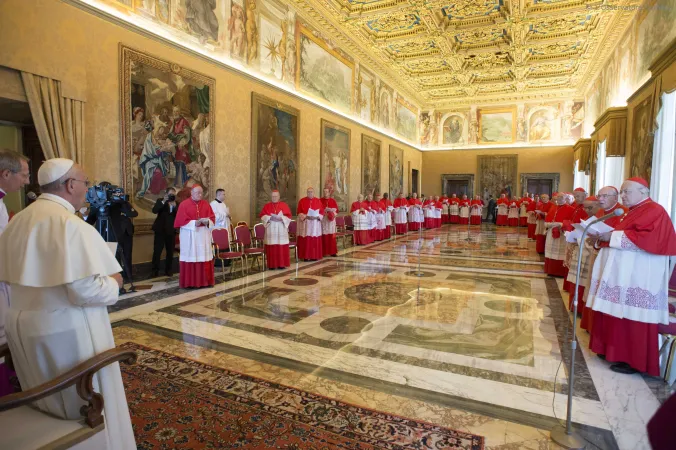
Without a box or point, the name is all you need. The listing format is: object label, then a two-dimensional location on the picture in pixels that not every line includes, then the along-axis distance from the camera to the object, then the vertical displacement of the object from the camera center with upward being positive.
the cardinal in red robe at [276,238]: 9.29 -0.93
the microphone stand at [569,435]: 2.67 -1.72
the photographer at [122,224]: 6.49 -0.45
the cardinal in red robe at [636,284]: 3.80 -0.84
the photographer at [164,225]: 7.98 -0.55
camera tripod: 6.35 -0.52
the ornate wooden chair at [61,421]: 1.70 -1.12
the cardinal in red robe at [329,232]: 11.24 -0.94
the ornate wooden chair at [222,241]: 7.99 -0.89
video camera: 6.15 +0.05
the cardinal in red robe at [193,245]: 7.26 -0.88
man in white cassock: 1.91 -0.48
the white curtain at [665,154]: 7.95 +1.09
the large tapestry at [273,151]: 10.84 +1.51
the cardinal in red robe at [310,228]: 10.53 -0.77
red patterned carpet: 2.74 -1.76
